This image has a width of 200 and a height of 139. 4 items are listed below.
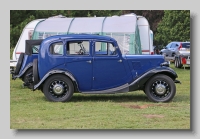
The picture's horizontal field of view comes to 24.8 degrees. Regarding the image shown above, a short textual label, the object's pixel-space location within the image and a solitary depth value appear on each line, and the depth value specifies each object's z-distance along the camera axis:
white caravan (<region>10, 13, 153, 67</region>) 19.50
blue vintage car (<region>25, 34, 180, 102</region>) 11.02
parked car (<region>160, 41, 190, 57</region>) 24.48
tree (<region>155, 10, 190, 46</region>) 27.02
